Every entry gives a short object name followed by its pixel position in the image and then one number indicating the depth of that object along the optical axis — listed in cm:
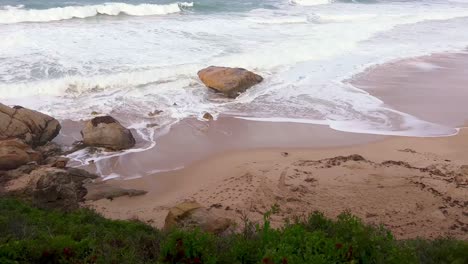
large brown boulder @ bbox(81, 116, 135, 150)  1298
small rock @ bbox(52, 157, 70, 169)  1174
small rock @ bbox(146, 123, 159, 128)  1470
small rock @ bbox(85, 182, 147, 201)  1070
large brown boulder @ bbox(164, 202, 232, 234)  877
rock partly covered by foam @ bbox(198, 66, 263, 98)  1752
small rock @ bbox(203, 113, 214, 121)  1541
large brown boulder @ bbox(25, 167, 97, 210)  991
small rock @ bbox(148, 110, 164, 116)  1552
